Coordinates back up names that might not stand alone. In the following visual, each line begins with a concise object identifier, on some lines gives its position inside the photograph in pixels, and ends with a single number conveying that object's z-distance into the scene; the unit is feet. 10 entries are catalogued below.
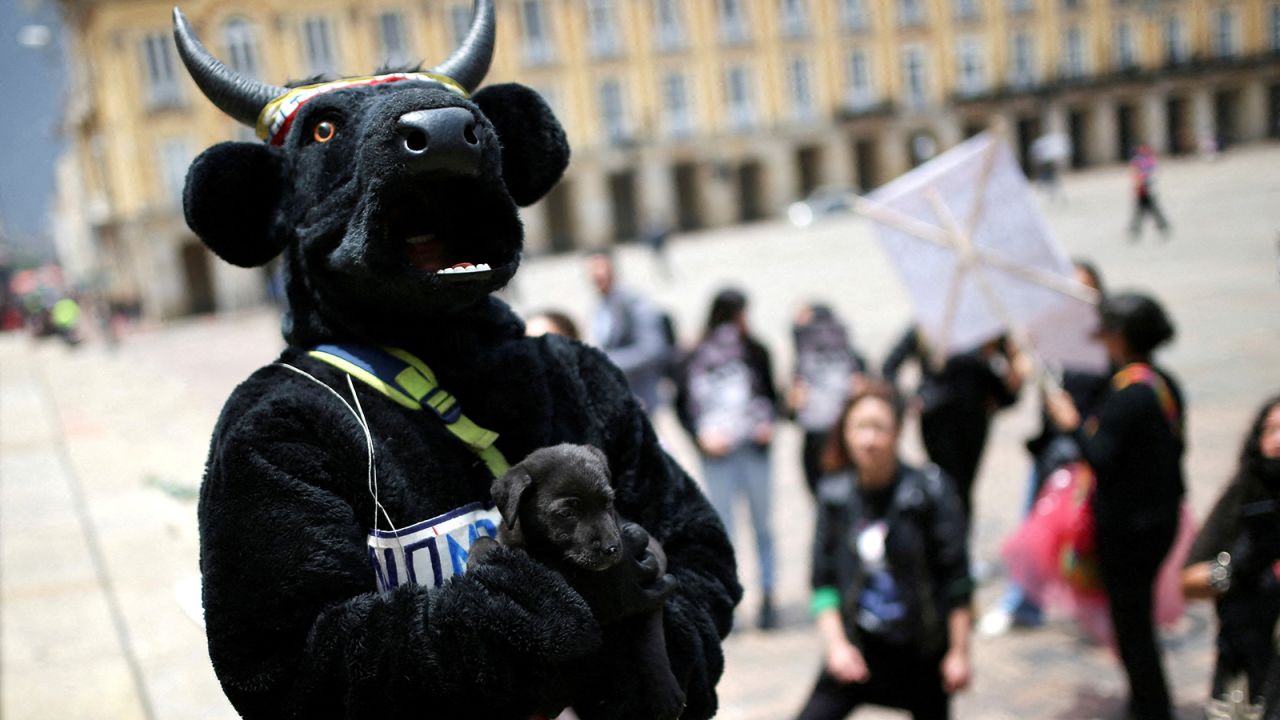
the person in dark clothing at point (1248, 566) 9.78
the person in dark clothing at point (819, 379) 19.20
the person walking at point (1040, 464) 16.92
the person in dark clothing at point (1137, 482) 12.61
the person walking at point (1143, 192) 62.28
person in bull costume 4.99
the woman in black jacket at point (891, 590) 11.46
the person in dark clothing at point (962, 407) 18.29
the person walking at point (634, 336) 19.95
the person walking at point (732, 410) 19.17
